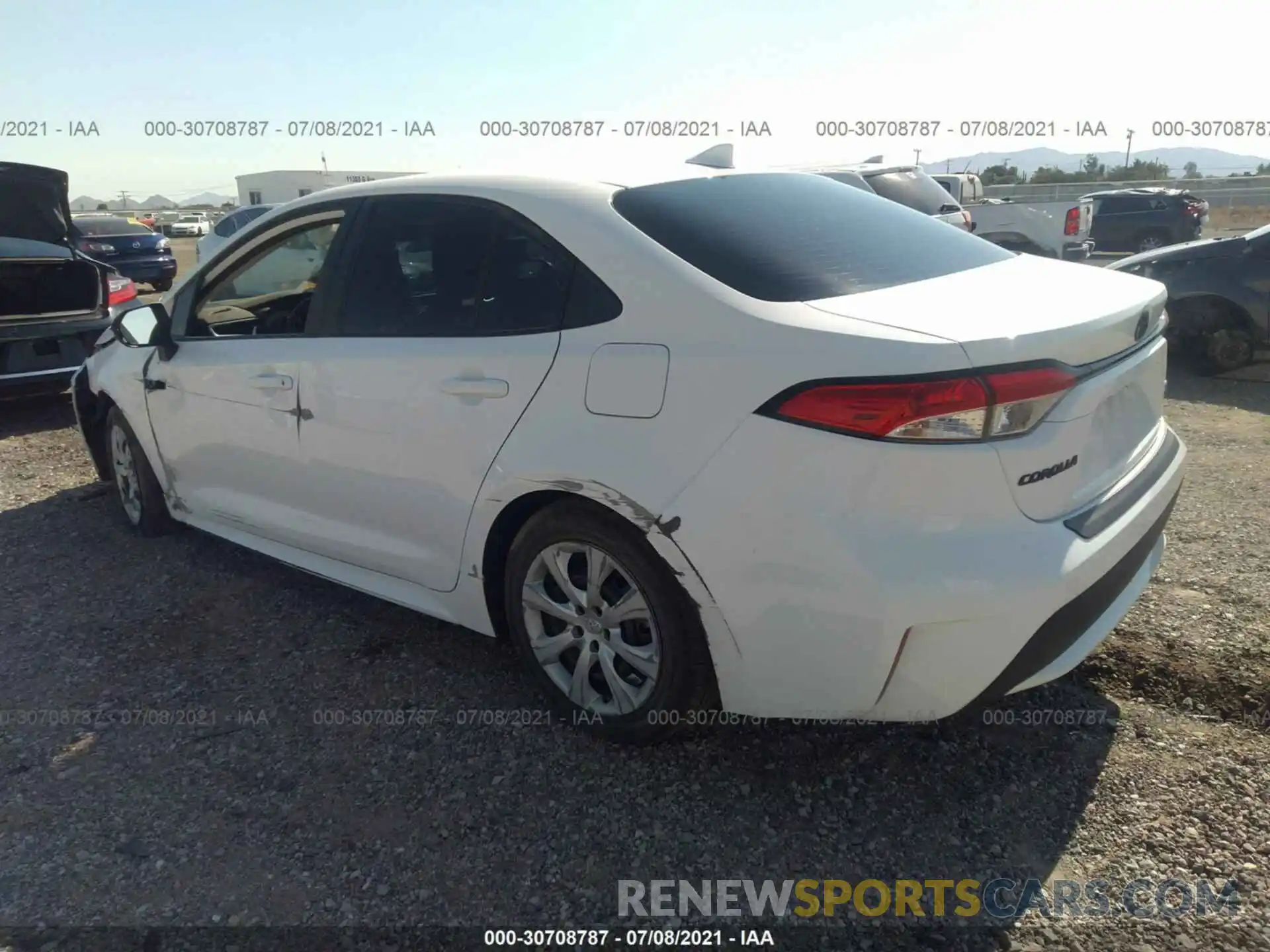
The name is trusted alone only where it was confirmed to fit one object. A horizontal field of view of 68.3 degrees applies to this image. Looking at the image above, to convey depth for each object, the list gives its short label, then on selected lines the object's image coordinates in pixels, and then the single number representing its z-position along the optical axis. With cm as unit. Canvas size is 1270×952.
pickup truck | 1423
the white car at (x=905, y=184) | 1062
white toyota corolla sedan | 215
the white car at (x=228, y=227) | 1206
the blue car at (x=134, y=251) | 1597
